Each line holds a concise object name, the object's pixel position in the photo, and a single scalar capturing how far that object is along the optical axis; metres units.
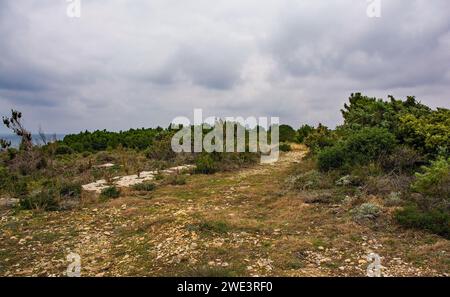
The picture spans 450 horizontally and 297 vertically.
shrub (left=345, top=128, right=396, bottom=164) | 10.58
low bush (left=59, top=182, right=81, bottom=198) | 9.66
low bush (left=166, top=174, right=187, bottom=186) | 11.21
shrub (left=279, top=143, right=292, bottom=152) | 19.06
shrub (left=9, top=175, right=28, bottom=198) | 10.19
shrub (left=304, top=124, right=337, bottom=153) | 14.05
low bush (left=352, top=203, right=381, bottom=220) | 7.20
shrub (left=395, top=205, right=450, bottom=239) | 6.42
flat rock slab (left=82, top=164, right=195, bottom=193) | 10.77
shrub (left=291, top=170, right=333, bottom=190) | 9.70
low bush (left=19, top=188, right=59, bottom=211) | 8.74
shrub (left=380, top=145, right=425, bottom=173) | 10.02
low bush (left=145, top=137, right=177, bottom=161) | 16.05
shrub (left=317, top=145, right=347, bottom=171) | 11.03
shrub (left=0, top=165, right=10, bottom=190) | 10.72
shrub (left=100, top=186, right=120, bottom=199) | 9.64
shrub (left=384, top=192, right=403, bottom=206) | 7.69
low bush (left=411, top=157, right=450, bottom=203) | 7.41
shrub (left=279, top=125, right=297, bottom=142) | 24.06
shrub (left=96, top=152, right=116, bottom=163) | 16.58
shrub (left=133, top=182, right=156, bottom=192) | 10.41
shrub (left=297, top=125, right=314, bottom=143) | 22.67
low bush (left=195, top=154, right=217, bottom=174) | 13.04
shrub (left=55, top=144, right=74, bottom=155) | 19.16
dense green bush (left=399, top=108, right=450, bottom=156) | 9.99
